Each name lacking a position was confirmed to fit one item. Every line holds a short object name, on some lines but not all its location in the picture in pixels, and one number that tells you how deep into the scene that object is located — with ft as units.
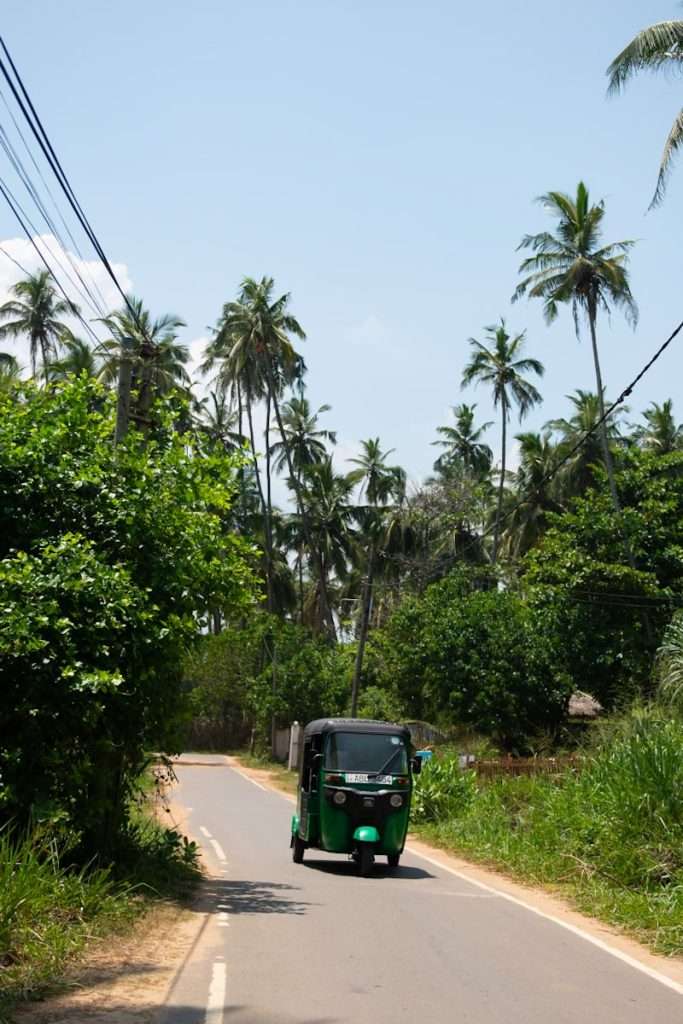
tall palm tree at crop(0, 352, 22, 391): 112.57
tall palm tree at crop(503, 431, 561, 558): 189.16
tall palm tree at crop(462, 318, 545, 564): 190.60
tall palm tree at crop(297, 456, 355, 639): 220.84
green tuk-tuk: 58.59
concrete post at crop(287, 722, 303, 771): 165.17
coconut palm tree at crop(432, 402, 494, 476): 217.36
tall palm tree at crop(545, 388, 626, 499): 180.24
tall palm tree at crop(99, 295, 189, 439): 51.21
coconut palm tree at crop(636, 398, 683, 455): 176.65
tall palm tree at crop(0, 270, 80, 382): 186.09
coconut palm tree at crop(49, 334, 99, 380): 173.88
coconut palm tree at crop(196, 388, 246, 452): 201.46
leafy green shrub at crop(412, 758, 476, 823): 85.15
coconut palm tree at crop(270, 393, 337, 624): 220.43
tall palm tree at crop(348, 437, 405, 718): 227.20
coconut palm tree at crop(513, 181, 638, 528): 134.62
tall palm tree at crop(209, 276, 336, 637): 181.98
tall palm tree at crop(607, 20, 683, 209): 74.13
